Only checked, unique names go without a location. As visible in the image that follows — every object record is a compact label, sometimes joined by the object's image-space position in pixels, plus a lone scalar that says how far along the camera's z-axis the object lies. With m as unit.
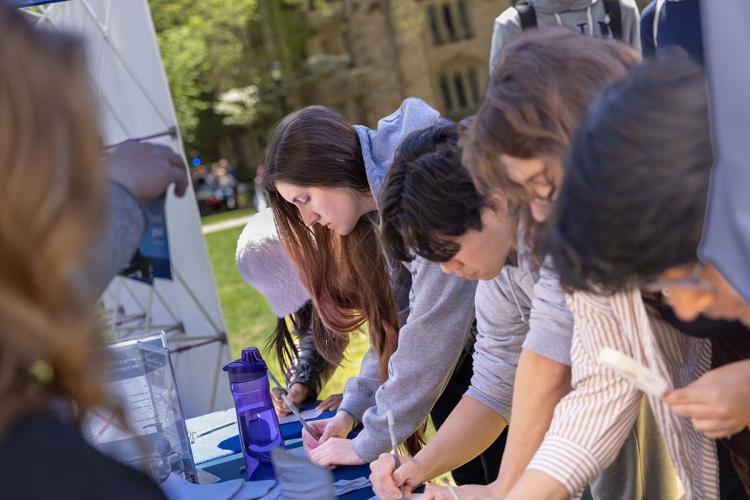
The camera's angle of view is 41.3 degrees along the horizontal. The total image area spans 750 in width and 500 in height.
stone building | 26.31
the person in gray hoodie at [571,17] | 3.02
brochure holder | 2.05
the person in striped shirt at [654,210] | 1.03
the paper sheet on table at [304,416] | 2.52
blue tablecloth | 2.03
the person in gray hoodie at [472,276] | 1.64
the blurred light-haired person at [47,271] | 0.79
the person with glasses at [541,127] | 1.30
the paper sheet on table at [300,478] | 1.35
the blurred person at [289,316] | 2.72
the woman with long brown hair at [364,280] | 2.11
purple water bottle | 2.14
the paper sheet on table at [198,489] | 1.88
